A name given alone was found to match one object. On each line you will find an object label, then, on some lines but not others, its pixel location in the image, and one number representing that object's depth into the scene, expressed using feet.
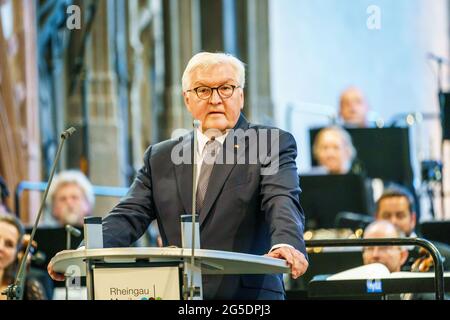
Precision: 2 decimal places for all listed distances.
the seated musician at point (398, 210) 53.11
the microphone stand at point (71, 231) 39.03
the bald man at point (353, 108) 73.10
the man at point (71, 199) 57.93
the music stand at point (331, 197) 63.67
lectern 25.54
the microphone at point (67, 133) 29.24
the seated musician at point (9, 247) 41.73
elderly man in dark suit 30.32
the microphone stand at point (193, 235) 25.36
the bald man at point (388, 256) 43.32
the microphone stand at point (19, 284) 28.02
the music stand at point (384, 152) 68.38
